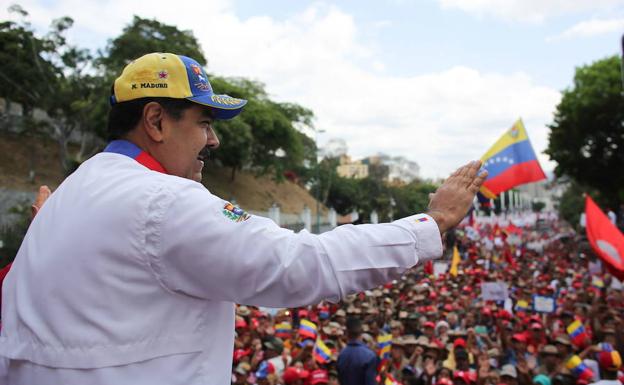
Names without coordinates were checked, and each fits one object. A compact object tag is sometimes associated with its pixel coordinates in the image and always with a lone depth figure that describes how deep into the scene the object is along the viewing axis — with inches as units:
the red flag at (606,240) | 339.0
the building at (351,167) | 4931.6
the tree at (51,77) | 1039.0
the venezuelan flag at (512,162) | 561.6
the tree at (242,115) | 1096.2
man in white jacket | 50.6
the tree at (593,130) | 1206.9
